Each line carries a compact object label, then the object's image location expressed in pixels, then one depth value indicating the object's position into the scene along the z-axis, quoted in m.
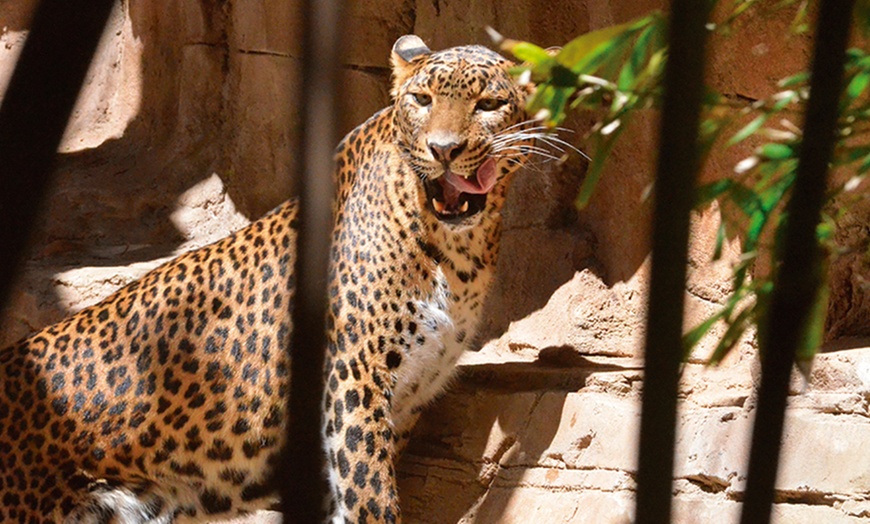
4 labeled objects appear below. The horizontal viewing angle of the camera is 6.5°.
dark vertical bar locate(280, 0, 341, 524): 6.27
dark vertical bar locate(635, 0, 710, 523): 5.18
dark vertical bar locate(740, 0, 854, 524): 5.50
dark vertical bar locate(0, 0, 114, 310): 5.03
